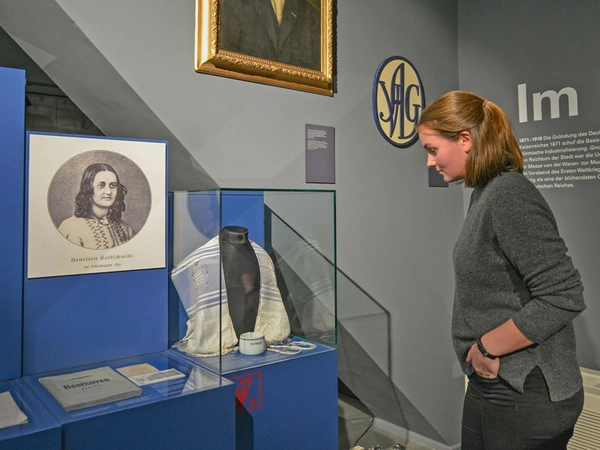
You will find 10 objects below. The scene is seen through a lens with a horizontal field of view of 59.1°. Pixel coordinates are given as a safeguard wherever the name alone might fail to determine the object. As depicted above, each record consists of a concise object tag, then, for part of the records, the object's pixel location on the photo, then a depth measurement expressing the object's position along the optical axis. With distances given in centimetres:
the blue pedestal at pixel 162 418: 118
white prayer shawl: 159
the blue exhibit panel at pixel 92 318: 152
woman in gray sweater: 124
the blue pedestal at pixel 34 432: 107
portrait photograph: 153
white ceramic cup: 169
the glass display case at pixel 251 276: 161
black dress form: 168
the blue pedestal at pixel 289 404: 158
